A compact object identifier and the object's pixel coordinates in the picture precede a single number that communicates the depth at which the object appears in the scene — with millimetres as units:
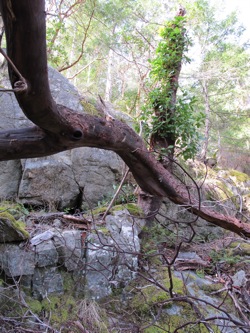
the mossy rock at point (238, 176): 8820
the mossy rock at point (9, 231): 3518
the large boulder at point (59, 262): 3465
